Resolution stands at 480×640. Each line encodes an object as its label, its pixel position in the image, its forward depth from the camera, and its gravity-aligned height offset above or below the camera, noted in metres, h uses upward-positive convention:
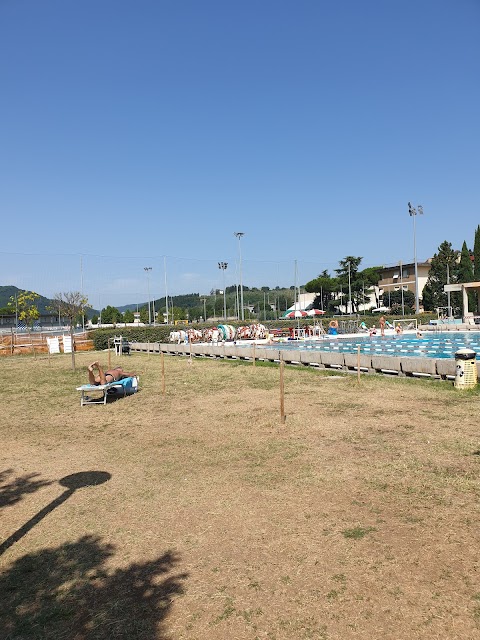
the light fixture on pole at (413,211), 51.31 +10.30
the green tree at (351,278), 62.62 +4.27
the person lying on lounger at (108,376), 10.98 -1.28
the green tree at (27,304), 35.12 +2.03
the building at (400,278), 71.81 +4.53
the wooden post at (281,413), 8.03 -1.72
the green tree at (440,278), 56.06 +3.20
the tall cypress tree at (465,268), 57.50 +4.26
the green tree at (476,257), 56.59 +5.46
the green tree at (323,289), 80.06 +3.91
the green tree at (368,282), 64.31 +3.86
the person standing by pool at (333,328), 33.41 -1.27
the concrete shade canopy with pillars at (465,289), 40.46 +1.31
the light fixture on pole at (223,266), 57.75 +6.24
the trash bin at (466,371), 10.80 -1.57
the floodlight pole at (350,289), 59.94 +2.62
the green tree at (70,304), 20.81 +1.00
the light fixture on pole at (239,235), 52.14 +8.96
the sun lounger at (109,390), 10.71 -1.65
